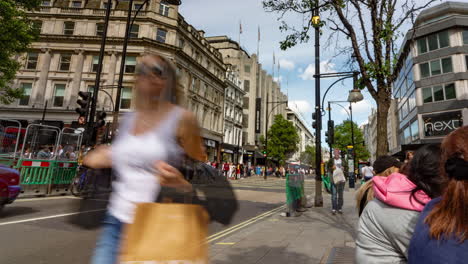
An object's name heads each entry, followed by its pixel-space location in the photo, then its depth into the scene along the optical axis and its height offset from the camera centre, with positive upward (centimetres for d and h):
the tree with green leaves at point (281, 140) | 4912 +673
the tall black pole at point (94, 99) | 1127 +308
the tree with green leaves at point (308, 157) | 8881 +690
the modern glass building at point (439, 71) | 2681 +1174
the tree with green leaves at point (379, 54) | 518 +261
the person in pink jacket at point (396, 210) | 145 -16
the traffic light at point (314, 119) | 1177 +260
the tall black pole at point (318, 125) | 1034 +216
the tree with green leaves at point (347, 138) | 5710 +905
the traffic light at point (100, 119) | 1036 +201
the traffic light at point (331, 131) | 1314 +236
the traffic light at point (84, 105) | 1062 +252
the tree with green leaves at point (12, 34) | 1538 +787
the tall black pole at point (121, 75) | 1243 +486
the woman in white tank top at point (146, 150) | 135 +11
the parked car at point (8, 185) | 624 -45
